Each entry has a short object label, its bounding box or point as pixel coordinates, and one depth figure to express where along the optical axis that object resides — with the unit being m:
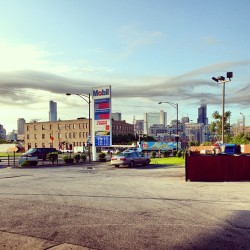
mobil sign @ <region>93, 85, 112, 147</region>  41.88
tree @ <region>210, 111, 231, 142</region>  62.18
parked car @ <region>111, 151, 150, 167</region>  31.89
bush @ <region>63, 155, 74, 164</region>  38.31
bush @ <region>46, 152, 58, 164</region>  36.67
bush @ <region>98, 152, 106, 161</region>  43.42
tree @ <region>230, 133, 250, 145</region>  48.24
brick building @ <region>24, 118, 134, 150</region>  124.19
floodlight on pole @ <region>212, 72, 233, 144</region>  33.22
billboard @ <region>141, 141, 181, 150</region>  70.65
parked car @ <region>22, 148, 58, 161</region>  49.11
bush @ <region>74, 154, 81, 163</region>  39.62
